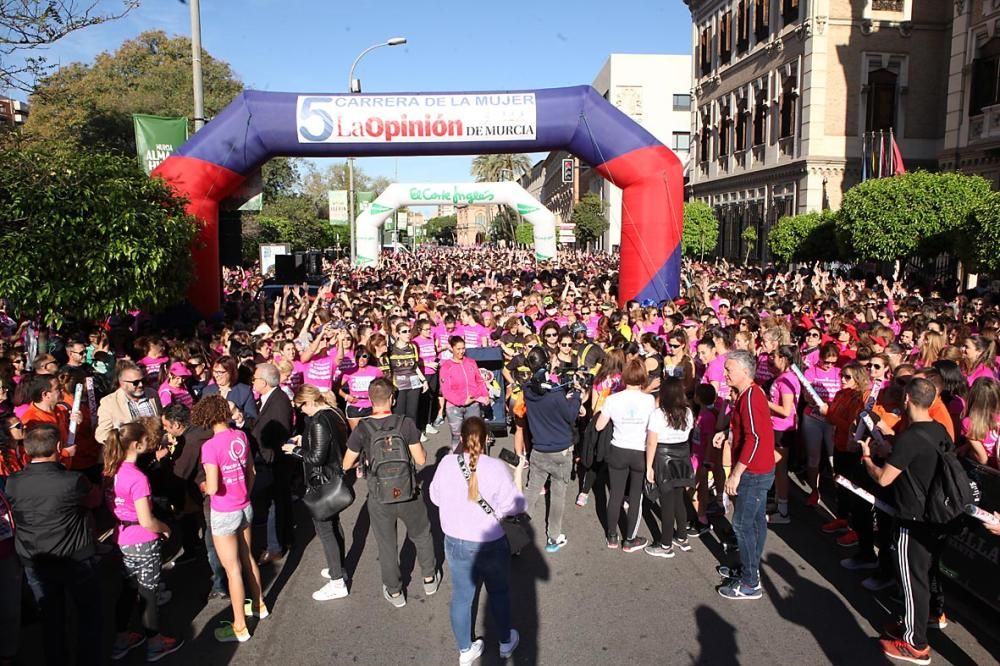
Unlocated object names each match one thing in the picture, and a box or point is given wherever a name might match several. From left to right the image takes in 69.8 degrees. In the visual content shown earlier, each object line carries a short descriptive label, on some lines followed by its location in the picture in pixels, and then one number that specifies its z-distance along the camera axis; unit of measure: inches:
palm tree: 2704.2
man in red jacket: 189.9
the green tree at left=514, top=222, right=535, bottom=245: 2061.6
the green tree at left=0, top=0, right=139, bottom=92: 361.7
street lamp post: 837.2
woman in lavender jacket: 161.5
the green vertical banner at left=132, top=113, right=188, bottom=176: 489.7
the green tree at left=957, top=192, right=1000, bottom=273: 500.7
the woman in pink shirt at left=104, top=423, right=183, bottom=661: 167.8
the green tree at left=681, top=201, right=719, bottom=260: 1079.6
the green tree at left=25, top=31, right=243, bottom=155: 1362.0
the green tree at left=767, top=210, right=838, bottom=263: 836.6
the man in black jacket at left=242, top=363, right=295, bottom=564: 215.6
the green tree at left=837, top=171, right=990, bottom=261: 645.9
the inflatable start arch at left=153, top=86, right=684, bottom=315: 509.7
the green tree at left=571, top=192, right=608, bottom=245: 1729.8
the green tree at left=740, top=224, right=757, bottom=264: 1057.4
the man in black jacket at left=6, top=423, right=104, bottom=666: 154.1
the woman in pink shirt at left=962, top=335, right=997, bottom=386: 253.8
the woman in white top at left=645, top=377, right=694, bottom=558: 215.6
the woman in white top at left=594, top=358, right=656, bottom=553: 222.8
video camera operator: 227.3
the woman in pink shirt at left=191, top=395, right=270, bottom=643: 176.1
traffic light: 1833.7
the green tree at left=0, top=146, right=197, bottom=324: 307.6
